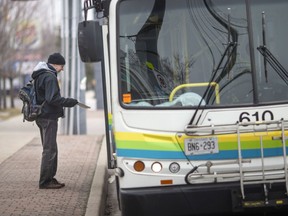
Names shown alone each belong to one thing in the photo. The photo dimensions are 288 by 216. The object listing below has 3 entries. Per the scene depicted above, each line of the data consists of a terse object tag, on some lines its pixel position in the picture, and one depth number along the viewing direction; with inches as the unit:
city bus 440.8
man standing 620.4
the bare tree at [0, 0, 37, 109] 1961.1
